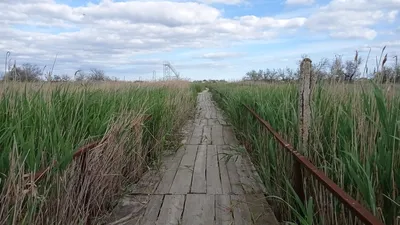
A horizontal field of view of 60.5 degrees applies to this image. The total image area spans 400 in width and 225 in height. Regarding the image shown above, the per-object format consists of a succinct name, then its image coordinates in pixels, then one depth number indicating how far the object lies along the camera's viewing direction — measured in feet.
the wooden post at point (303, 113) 7.56
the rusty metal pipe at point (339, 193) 3.92
